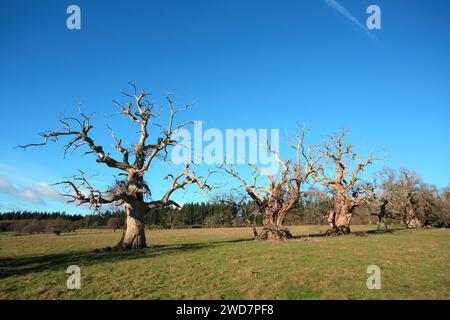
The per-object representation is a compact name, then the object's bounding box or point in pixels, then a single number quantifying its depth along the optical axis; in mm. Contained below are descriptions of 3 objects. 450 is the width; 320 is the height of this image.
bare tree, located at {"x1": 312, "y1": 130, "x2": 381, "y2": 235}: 37656
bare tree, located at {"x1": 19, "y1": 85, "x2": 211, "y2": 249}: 21906
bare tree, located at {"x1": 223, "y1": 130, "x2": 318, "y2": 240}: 31802
